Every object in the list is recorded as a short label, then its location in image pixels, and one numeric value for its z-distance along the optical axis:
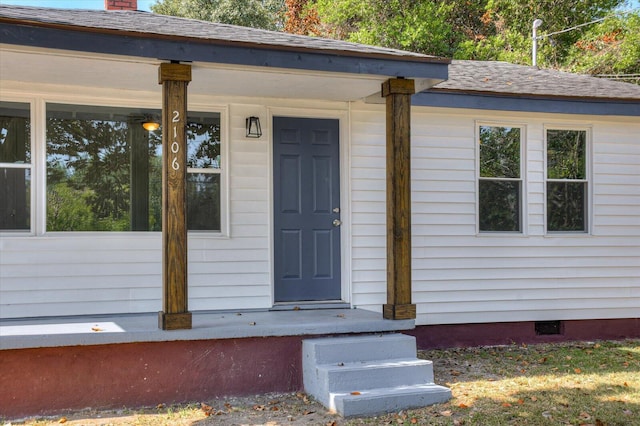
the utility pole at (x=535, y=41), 17.36
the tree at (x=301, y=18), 25.17
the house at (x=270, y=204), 5.64
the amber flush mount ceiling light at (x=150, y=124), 7.00
